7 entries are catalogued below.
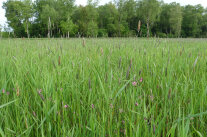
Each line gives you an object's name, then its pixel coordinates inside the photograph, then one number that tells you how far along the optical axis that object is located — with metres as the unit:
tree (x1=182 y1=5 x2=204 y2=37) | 58.53
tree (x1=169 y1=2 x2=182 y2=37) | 49.12
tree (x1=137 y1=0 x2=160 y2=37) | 42.66
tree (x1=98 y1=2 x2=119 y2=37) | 48.34
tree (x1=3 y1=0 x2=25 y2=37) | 43.91
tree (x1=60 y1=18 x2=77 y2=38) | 36.41
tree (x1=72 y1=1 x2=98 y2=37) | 42.06
